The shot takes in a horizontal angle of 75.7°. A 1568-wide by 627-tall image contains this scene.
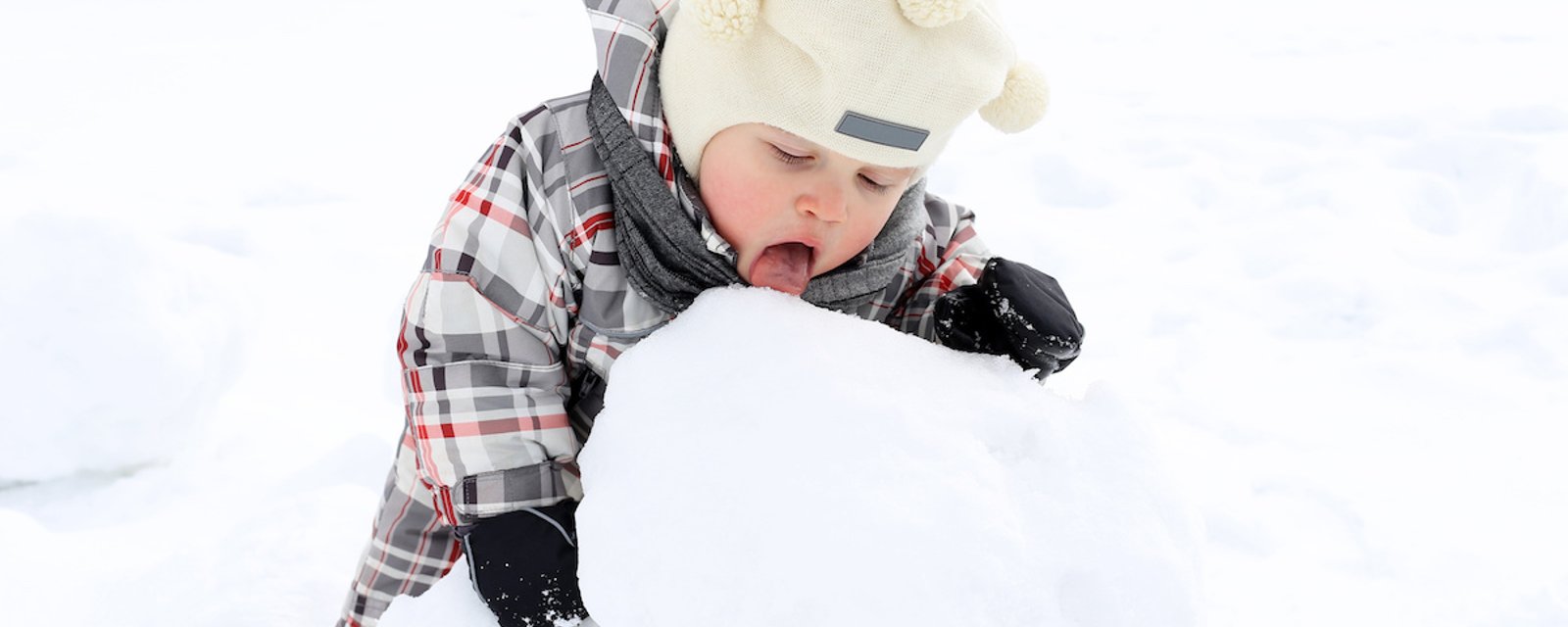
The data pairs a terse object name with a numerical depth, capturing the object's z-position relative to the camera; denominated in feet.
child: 2.65
